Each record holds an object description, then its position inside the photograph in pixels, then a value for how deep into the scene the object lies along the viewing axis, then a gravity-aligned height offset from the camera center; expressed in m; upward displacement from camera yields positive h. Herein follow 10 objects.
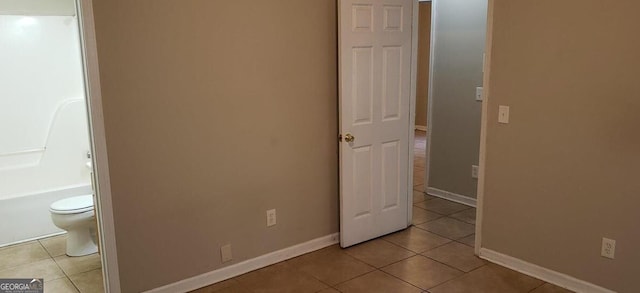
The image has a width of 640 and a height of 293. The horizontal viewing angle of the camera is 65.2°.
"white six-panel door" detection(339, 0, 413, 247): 3.51 -0.37
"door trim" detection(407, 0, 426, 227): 3.79 -0.30
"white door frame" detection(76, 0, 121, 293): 2.54 -0.44
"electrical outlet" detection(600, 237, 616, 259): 2.85 -1.07
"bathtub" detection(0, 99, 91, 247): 4.16 -0.96
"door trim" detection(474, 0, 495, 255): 3.29 -0.44
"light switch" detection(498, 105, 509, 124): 3.28 -0.35
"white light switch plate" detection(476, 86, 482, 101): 4.41 -0.28
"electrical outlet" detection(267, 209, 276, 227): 3.44 -1.05
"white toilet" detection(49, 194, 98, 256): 3.73 -1.17
